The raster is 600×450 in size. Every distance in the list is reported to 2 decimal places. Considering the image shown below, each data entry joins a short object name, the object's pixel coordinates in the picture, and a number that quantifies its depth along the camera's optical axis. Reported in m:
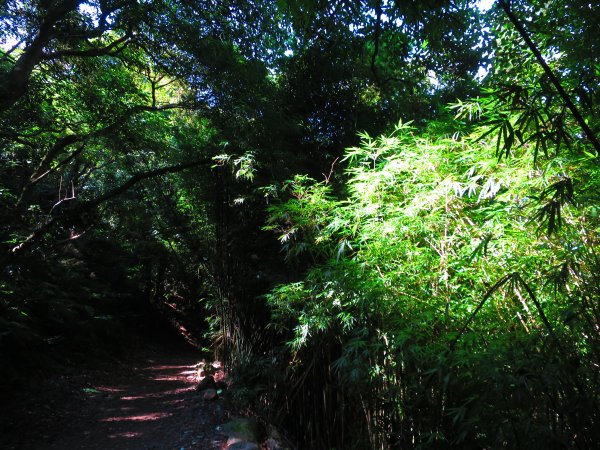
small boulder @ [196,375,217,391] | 5.03
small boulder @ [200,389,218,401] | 4.69
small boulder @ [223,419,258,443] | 3.44
